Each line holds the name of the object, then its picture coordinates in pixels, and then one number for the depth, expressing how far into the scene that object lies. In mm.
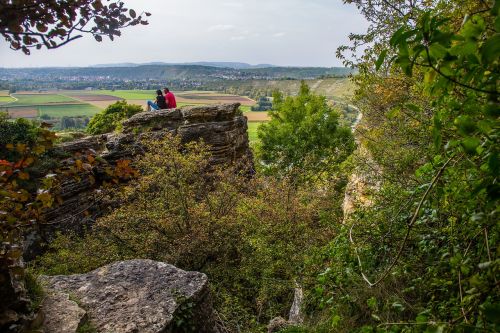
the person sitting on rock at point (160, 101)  19812
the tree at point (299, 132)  28016
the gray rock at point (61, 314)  4719
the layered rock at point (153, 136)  14570
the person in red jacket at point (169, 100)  19891
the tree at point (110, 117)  19969
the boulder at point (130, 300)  5078
